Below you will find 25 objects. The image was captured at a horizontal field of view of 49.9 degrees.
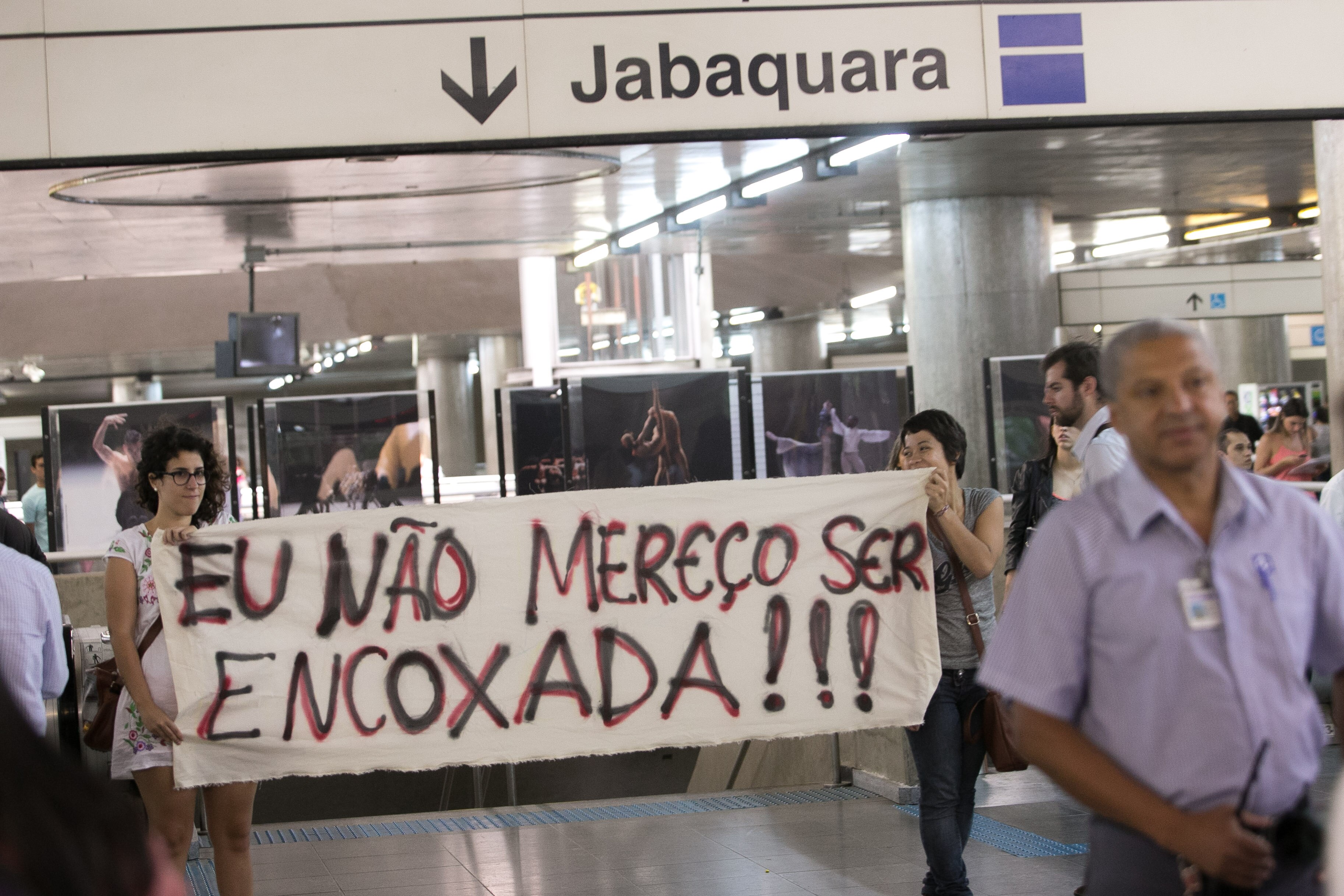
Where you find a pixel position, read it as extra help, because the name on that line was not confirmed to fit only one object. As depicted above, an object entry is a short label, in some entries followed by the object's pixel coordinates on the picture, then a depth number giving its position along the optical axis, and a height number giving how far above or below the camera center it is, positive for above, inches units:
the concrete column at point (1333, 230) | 406.0 +46.1
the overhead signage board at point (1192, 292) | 700.0 +53.4
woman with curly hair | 182.4 -27.1
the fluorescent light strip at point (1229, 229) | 917.8 +109.4
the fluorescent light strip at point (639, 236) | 778.2 +108.1
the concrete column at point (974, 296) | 708.0 +57.3
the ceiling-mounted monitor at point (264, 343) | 778.8 +59.3
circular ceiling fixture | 562.3 +112.6
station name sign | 184.7 +47.4
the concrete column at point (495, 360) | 1363.2 +75.7
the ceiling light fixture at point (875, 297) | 1258.6 +106.7
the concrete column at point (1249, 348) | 1150.3 +39.2
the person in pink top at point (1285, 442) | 504.7 -16.8
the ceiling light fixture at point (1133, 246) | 991.0 +109.8
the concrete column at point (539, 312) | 901.2 +78.3
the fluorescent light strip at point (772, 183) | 565.9 +99.7
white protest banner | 203.6 -27.1
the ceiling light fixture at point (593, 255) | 873.5 +110.1
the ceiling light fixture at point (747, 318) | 1471.5 +110.0
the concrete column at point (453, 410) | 1526.8 +33.7
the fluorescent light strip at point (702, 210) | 668.1 +103.8
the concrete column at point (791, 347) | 1541.6 +81.4
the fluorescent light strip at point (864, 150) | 499.2 +94.5
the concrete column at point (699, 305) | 872.3 +74.4
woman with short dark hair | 192.9 -30.6
